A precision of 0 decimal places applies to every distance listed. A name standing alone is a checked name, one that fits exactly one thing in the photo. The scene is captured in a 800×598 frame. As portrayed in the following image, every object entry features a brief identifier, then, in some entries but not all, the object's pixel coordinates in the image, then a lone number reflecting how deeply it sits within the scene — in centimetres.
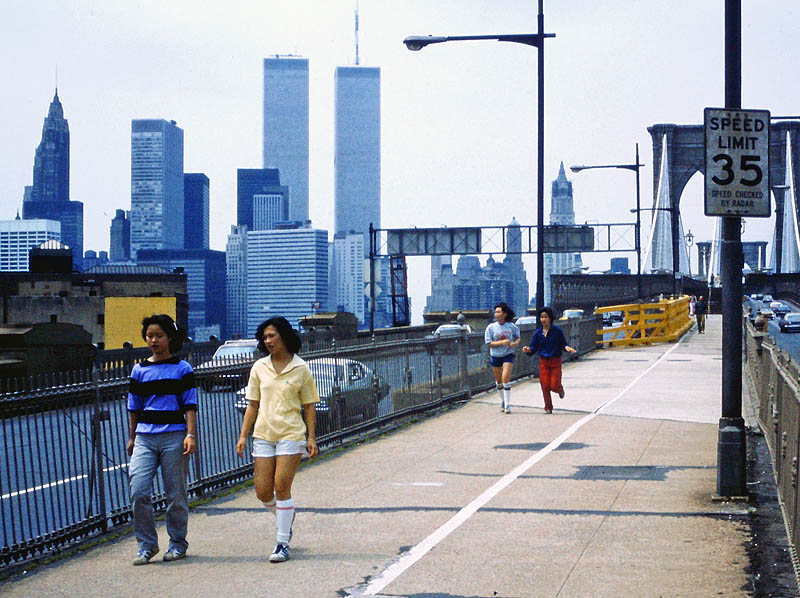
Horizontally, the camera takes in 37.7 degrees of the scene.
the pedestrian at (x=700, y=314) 5291
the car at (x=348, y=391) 1466
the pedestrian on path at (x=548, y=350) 1853
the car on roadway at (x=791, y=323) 6656
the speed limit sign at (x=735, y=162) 1049
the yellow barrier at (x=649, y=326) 4238
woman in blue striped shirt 840
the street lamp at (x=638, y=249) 5696
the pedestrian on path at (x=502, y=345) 1877
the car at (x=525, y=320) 4841
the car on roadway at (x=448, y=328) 4603
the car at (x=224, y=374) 1180
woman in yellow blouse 836
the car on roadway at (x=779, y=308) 8676
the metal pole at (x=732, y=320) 1060
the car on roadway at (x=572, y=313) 7215
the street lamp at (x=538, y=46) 2408
